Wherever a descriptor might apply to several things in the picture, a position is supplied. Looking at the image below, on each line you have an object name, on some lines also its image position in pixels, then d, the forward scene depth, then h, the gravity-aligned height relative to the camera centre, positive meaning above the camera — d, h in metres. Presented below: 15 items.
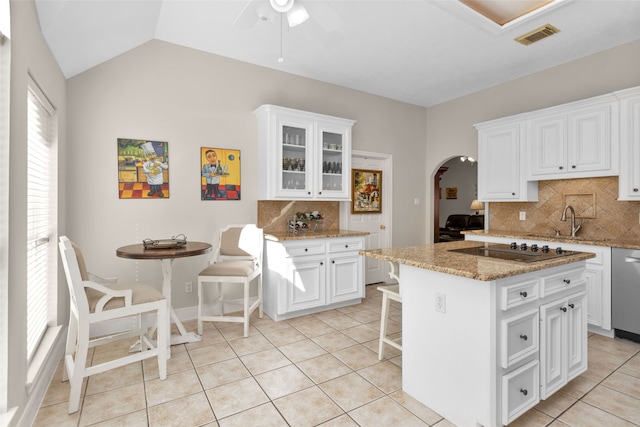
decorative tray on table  2.79 -0.27
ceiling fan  2.19 +1.36
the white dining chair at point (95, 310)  2.07 -0.68
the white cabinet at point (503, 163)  4.09 +0.63
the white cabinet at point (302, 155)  3.83 +0.70
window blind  2.24 -0.03
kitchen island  1.76 -0.70
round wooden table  2.51 -0.33
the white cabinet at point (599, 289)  3.16 -0.74
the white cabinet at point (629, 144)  3.16 +0.66
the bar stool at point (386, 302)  2.52 -0.72
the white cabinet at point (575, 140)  3.36 +0.78
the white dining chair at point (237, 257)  3.51 -0.50
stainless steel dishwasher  2.99 -0.74
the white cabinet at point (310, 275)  3.62 -0.73
